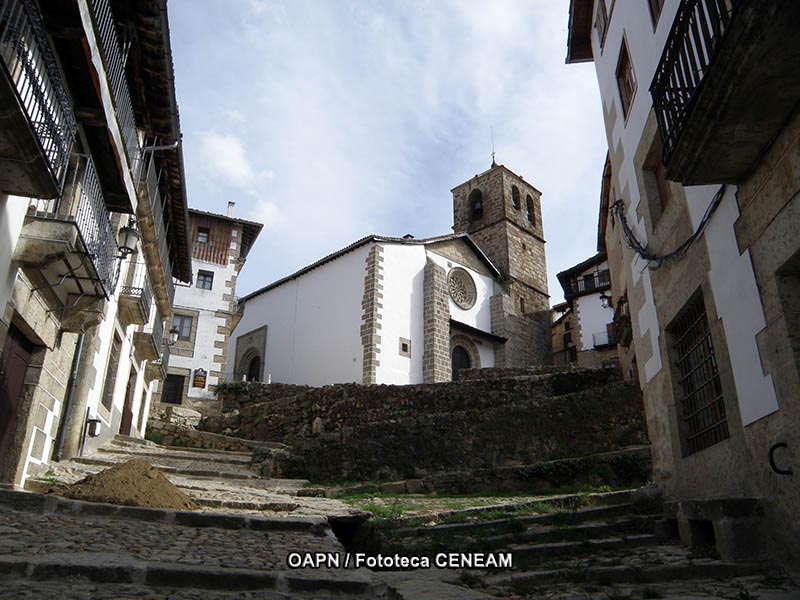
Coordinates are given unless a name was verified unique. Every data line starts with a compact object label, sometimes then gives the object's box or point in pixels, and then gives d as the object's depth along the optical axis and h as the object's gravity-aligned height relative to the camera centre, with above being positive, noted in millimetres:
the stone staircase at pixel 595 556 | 3768 -282
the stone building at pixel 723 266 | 3744 +1924
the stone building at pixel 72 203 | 5238 +3195
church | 21781 +7684
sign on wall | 21175 +4458
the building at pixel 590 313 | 30531 +10189
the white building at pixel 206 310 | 21109 +7128
